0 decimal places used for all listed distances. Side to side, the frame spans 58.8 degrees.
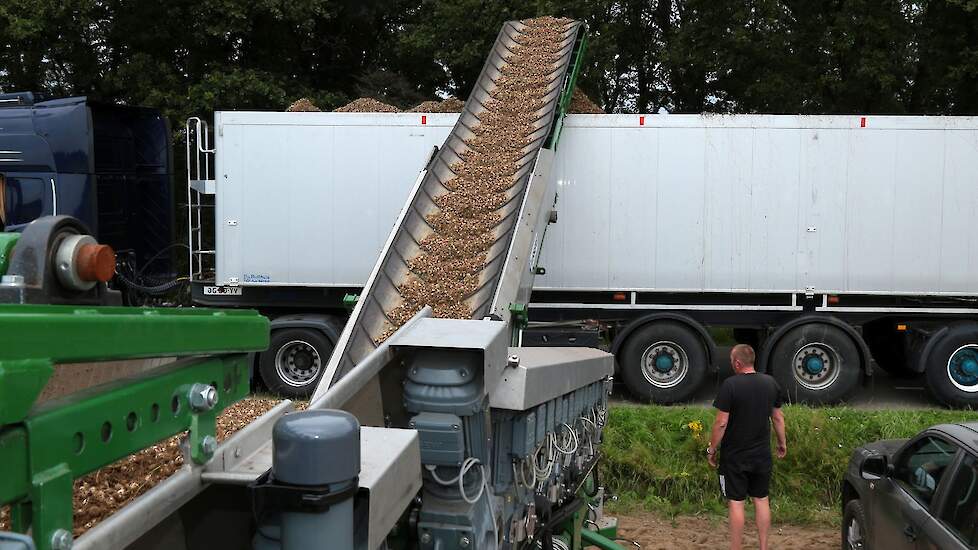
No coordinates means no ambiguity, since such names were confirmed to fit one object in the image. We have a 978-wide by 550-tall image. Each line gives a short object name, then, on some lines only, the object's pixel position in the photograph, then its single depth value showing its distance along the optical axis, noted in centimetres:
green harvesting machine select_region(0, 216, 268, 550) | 151
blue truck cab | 1009
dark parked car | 436
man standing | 623
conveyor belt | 646
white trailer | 1011
